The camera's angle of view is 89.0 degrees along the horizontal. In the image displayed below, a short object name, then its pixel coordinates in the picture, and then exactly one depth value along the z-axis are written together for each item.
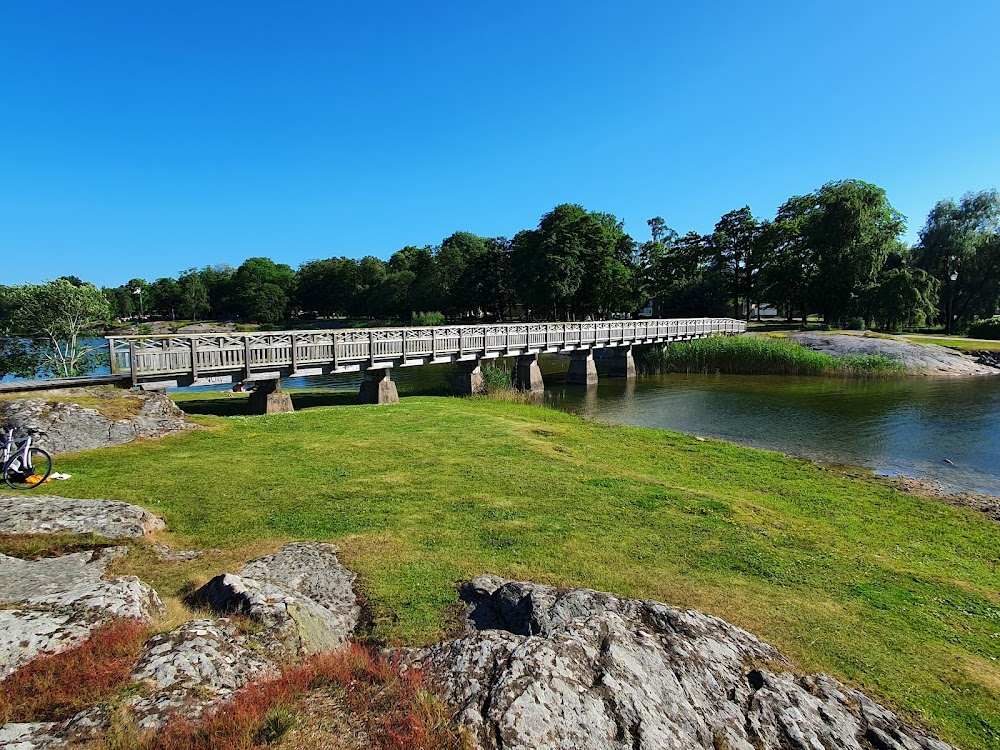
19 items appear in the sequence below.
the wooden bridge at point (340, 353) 17.47
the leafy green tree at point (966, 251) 53.91
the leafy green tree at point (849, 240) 53.03
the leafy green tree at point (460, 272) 76.00
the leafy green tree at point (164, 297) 131.88
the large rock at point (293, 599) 4.71
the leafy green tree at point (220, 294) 132.71
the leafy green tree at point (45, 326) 26.02
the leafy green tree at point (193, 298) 124.19
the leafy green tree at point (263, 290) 113.62
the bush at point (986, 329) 48.69
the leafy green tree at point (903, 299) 49.88
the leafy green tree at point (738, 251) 68.38
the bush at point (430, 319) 68.21
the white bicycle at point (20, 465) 9.46
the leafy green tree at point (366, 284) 105.69
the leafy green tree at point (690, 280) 66.75
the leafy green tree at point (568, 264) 59.44
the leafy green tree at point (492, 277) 74.25
